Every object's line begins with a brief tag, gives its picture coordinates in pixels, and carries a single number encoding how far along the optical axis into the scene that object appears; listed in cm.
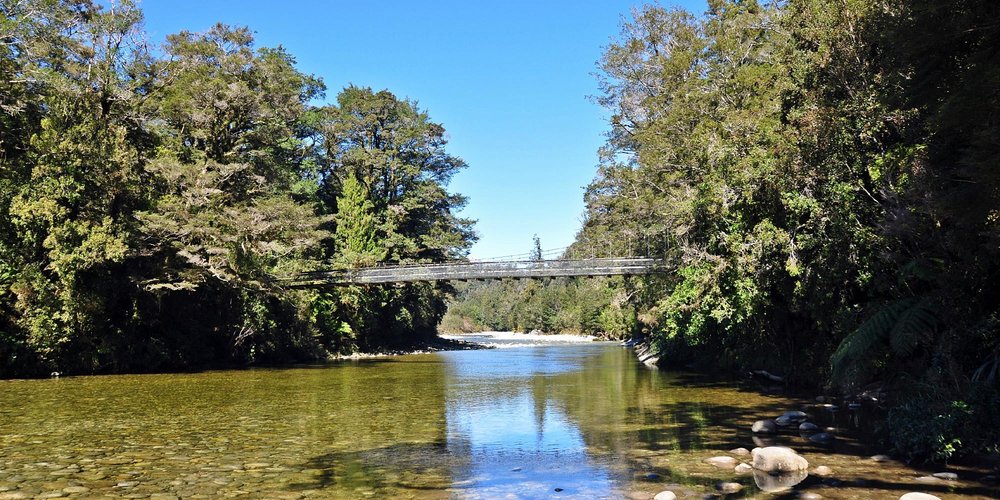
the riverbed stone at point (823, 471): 837
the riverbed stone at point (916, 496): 670
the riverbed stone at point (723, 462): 903
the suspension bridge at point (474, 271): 3061
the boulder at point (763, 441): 1041
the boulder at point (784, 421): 1213
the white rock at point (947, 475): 783
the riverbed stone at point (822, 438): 1053
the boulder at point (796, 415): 1253
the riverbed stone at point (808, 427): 1148
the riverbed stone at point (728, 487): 767
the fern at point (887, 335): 1041
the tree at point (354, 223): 4479
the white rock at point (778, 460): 843
